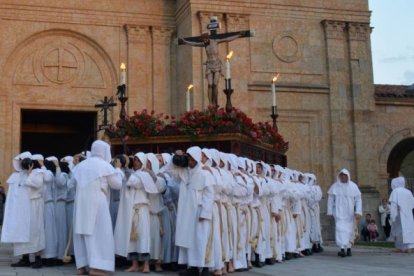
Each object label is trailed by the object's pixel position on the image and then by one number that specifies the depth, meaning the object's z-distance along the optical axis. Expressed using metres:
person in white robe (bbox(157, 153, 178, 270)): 11.35
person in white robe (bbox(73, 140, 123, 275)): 9.90
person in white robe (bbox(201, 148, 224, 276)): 10.38
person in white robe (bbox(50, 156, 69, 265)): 11.92
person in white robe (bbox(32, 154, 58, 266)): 11.62
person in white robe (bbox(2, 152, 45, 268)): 11.23
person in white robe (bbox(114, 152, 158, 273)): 10.73
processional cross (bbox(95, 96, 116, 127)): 19.42
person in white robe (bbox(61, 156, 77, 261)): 11.83
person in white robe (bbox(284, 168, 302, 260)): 14.08
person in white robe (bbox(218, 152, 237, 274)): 10.77
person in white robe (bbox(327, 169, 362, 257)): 15.13
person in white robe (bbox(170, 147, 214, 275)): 10.23
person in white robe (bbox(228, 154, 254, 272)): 11.35
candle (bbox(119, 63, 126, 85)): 15.01
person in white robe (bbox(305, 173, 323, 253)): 15.95
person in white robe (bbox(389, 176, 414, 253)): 17.09
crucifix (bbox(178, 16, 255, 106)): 14.39
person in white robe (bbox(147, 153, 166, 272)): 11.04
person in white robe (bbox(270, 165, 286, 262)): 13.05
